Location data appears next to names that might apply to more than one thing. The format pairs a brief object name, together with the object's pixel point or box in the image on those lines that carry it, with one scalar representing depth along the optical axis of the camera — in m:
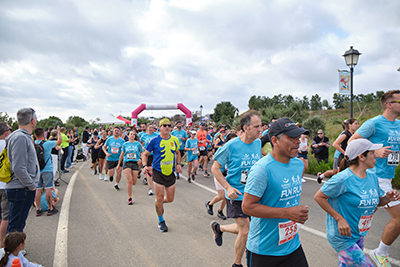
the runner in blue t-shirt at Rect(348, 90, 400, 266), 3.54
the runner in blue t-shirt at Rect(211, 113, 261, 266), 3.66
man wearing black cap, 2.13
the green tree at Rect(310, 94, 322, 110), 44.45
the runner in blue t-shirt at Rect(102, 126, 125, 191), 8.95
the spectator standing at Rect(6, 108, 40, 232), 3.57
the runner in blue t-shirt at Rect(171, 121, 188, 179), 11.49
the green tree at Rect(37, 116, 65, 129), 32.53
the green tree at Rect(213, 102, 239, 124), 51.11
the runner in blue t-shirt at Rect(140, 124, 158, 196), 8.18
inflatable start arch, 28.91
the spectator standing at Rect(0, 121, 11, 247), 3.73
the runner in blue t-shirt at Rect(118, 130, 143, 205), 7.39
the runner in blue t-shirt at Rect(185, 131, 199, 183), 9.92
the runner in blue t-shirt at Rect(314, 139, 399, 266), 2.48
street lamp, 10.36
